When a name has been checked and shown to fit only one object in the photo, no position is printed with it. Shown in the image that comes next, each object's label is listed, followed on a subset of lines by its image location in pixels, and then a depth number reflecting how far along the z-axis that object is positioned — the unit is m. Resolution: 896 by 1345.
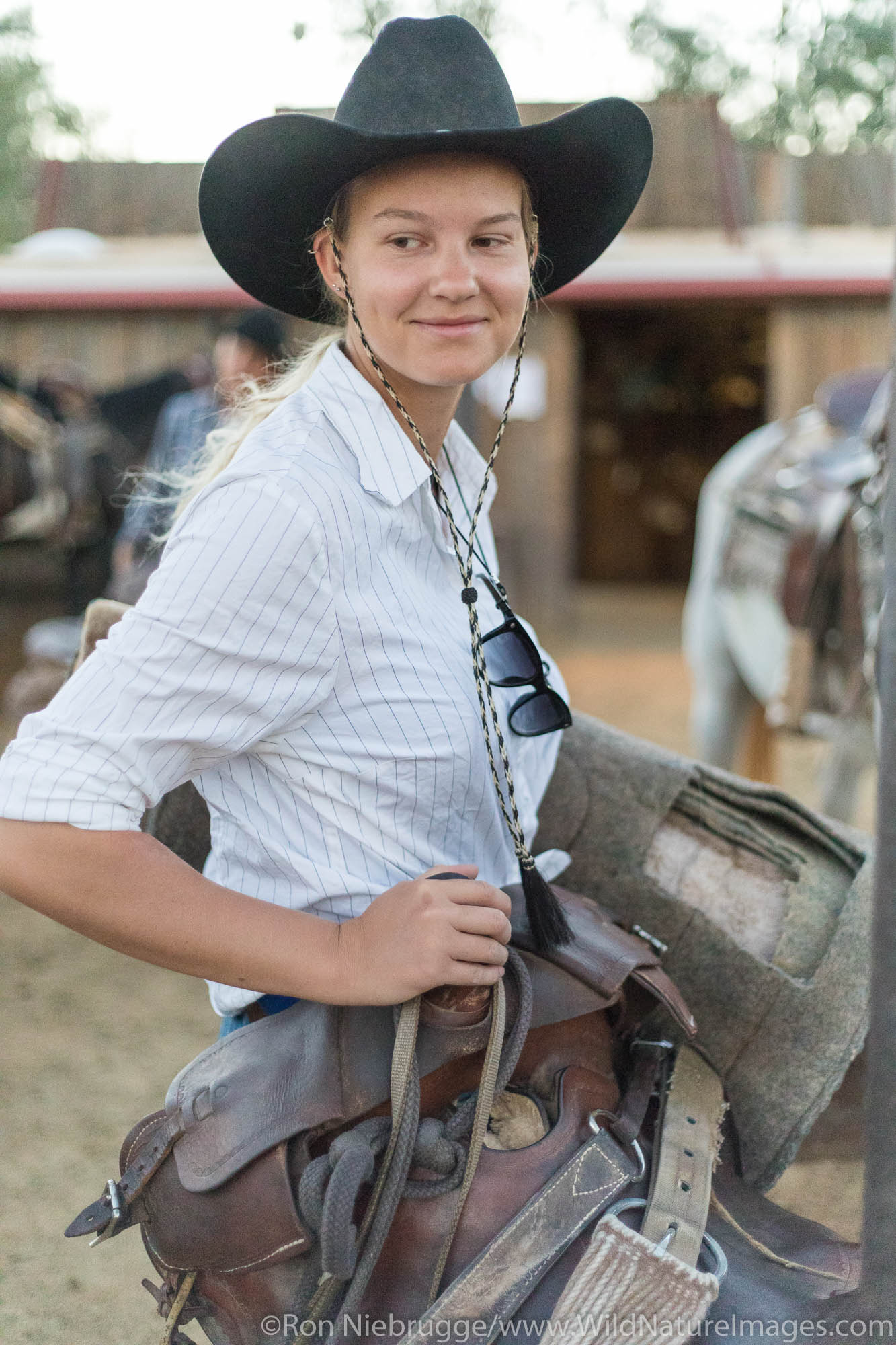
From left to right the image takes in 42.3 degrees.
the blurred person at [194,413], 3.91
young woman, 0.96
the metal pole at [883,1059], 0.71
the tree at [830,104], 17.95
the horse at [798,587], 3.33
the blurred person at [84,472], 6.66
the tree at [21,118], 20.97
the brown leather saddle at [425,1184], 0.99
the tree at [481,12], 12.59
